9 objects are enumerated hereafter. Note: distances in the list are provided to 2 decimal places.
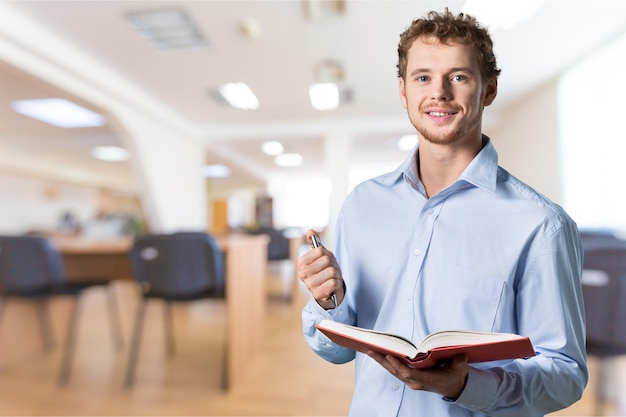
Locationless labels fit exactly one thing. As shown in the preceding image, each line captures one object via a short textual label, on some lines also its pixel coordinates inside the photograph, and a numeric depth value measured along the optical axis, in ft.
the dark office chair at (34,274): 6.21
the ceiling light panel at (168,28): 6.49
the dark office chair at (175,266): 6.10
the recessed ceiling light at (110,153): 22.08
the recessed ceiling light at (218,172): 23.93
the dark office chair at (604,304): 3.23
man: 1.72
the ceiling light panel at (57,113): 13.26
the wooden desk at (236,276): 6.08
